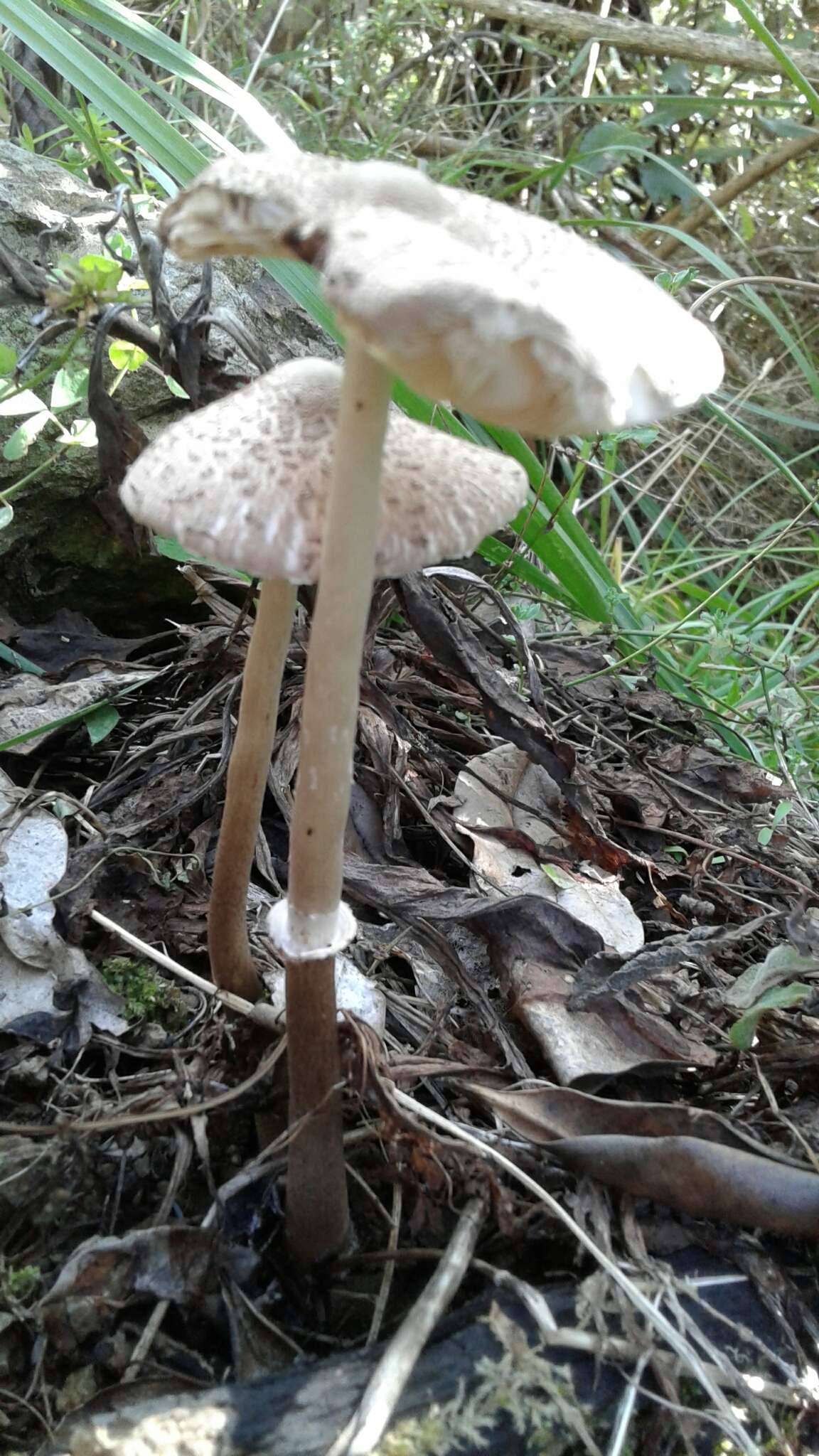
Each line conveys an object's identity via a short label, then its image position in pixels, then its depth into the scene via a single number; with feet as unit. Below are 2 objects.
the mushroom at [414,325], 0.38
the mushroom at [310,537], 0.49
